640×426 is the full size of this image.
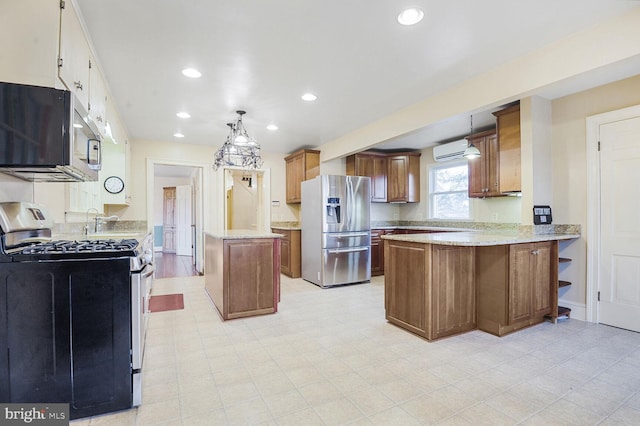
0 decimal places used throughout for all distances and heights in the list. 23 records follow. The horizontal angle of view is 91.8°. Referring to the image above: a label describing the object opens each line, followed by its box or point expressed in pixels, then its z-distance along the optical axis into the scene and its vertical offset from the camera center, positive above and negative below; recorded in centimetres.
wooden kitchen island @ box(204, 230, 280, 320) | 321 -65
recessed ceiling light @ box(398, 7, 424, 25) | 202 +131
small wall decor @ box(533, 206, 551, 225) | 316 -3
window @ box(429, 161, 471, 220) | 523 +38
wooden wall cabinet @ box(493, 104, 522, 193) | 346 +74
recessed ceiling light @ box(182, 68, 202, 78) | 281 +131
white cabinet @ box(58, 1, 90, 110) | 173 +99
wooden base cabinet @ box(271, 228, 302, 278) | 545 -70
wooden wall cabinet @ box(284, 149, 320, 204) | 574 +84
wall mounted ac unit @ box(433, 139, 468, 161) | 481 +101
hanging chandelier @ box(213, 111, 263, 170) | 396 +83
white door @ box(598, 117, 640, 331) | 289 -12
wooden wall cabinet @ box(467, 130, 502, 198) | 420 +63
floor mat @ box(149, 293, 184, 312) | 367 -111
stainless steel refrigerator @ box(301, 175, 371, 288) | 473 -26
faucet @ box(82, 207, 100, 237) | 343 -12
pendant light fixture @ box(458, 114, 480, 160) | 392 +76
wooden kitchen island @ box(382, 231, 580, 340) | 267 -65
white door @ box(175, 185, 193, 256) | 867 -20
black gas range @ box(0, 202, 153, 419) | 156 -57
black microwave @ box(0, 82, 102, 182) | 152 +43
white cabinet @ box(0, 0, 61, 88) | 155 +89
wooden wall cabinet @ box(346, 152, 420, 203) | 576 +71
